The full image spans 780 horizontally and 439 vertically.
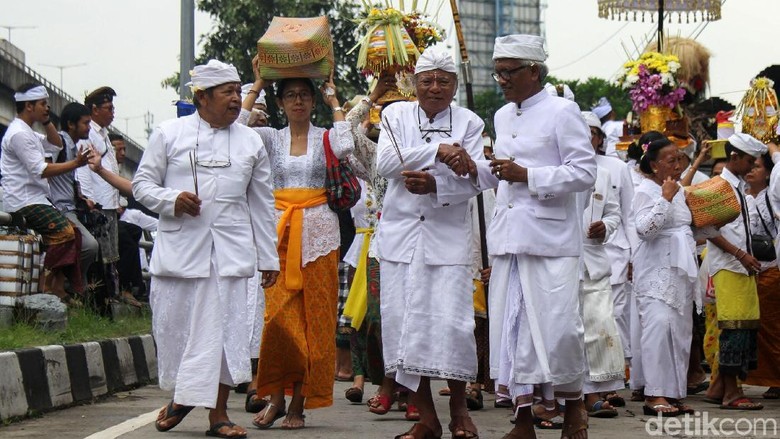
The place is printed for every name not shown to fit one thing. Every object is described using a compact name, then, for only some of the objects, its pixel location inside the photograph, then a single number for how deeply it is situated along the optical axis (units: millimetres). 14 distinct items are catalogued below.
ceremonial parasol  17703
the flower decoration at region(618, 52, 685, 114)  12742
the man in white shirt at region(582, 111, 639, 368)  10352
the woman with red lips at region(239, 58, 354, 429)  8828
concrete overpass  29375
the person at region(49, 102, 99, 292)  12680
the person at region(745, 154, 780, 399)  11469
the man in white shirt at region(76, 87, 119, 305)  13805
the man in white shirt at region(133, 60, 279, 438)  8141
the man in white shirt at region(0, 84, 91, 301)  12141
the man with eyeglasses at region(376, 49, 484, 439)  8008
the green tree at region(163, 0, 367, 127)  29828
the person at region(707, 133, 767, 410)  10891
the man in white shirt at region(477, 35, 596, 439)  7500
